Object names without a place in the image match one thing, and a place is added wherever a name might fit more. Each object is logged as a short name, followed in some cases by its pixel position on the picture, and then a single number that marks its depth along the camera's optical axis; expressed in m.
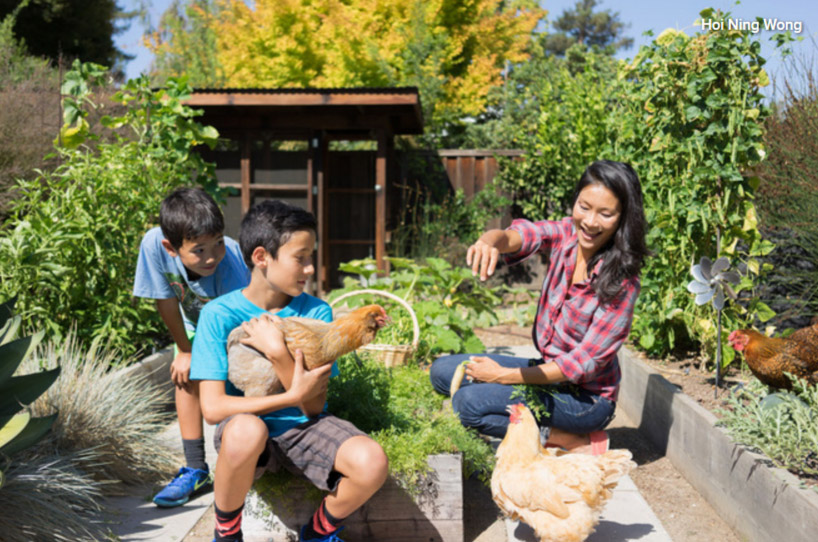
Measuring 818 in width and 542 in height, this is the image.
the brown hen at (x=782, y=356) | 3.07
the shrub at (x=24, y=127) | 6.30
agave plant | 2.21
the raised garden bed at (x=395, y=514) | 2.53
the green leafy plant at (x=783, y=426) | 2.59
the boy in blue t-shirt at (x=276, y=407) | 2.25
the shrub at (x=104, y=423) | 3.08
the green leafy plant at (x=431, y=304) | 4.94
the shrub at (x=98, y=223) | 3.93
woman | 2.97
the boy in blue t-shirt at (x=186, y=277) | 2.94
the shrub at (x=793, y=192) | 4.60
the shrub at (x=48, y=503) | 2.31
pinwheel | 3.64
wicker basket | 4.41
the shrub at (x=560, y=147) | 9.54
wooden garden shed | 8.36
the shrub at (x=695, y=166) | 4.23
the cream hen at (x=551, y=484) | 2.40
